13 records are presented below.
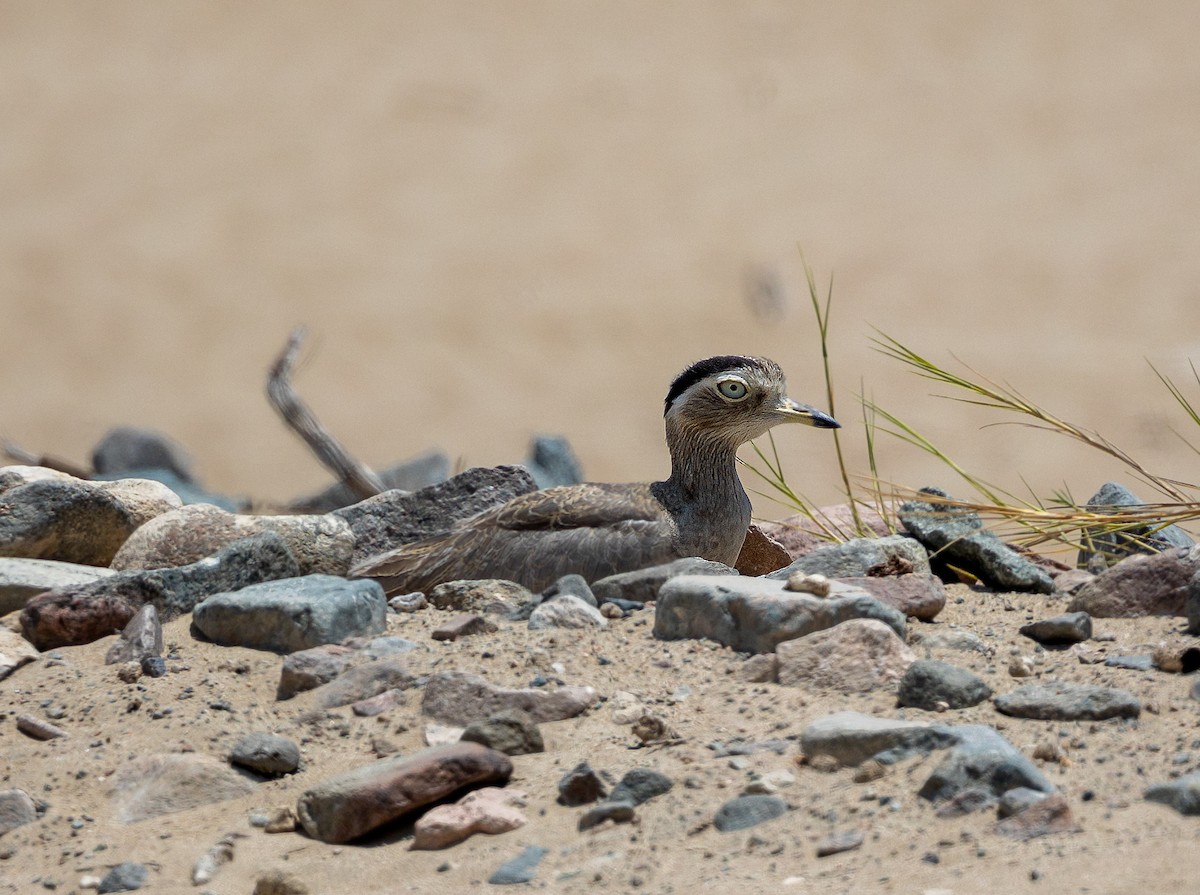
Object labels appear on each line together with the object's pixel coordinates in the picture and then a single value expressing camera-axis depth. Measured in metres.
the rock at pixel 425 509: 10.86
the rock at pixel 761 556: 11.13
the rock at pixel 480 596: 8.86
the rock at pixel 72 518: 10.22
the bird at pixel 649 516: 9.87
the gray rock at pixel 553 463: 17.12
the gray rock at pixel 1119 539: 9.28
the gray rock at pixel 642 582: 8.62
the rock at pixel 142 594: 8.58
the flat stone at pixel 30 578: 9.18
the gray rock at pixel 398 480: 16.91
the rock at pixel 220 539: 9.97
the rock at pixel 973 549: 8.89
